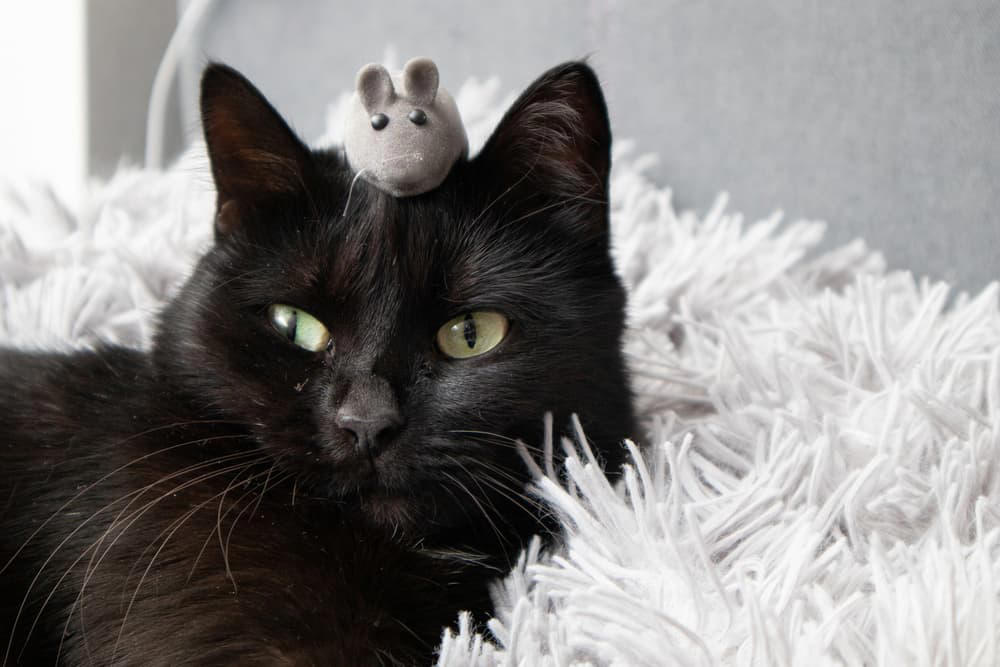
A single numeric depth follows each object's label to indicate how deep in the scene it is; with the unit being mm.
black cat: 362
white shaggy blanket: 334
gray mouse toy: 381
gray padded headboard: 491
